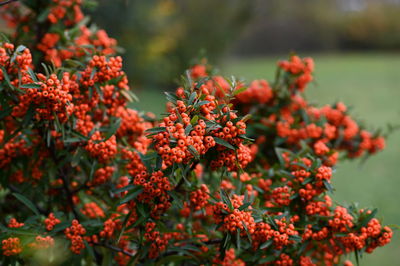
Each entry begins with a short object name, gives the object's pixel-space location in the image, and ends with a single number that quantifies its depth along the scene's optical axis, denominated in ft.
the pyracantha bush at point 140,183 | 5.86
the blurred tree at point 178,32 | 45.16
